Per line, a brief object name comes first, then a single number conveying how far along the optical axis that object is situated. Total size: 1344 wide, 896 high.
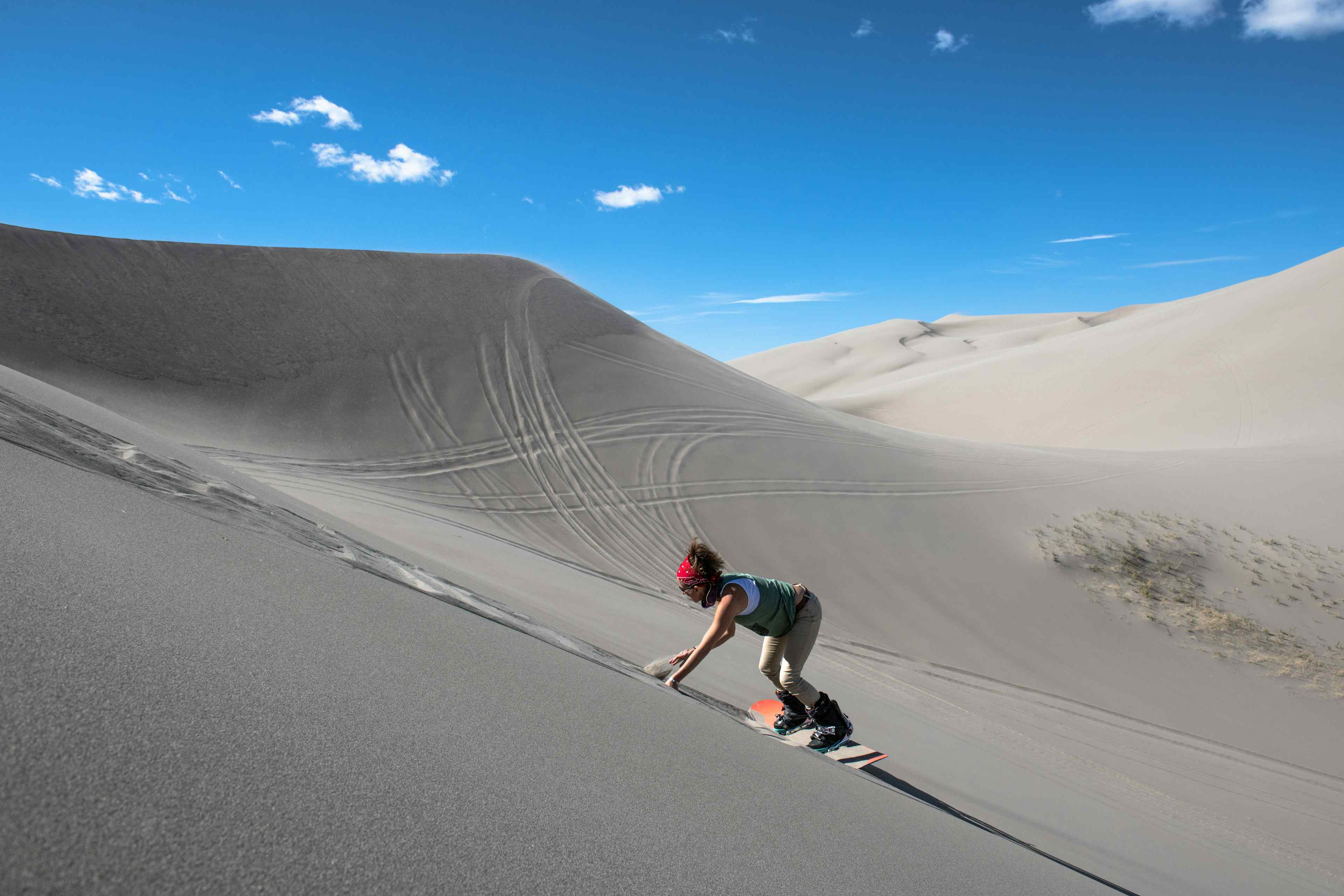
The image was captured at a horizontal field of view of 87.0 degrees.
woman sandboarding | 3.93
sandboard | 4.29
